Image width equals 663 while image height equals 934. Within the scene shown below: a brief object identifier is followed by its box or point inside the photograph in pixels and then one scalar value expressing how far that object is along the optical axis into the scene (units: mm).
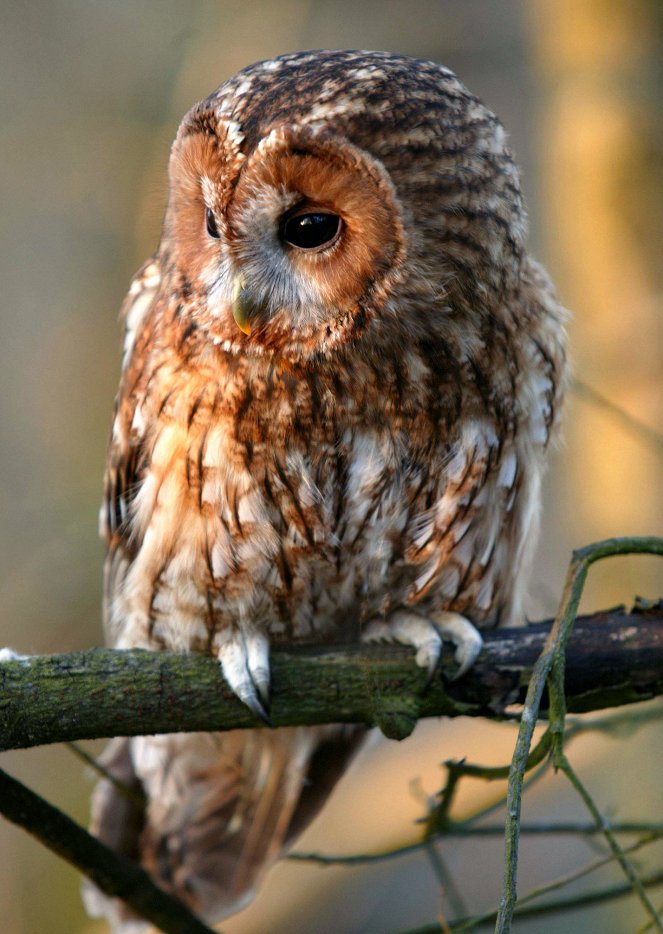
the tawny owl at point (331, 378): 4599
